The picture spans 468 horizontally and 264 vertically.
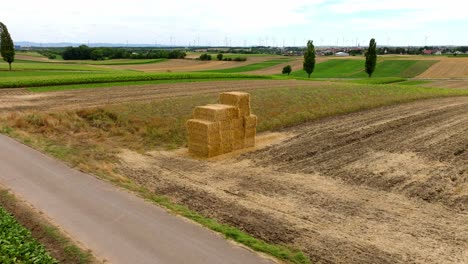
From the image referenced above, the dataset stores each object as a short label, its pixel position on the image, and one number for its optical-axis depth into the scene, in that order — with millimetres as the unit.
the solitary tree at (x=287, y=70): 99500
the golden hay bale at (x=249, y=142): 21344
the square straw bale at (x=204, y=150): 19328
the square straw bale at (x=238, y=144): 20797
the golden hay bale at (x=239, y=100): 21219
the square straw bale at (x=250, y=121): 21191
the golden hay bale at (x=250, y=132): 21250
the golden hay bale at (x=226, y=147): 20077
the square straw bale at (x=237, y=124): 20698
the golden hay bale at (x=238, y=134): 20764
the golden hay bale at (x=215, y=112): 19781
